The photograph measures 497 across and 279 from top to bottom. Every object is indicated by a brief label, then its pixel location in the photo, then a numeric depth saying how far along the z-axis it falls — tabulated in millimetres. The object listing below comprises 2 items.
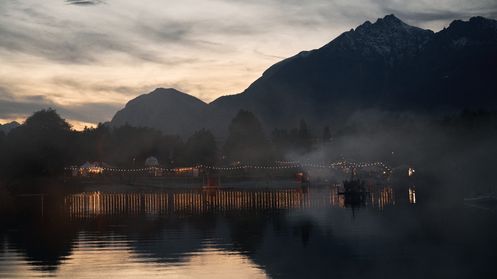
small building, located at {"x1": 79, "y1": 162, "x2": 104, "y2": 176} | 177500
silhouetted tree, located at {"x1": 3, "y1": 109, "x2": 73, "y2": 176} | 138625
